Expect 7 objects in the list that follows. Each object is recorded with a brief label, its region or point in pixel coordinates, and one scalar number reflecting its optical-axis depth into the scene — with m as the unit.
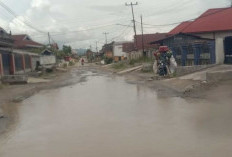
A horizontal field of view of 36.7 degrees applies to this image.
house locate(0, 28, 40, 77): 30.84
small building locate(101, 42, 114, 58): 96.34
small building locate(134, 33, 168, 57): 60.76
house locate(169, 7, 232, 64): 33.69
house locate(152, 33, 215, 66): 25.94
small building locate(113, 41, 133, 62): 85.38
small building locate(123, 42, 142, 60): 64.16
